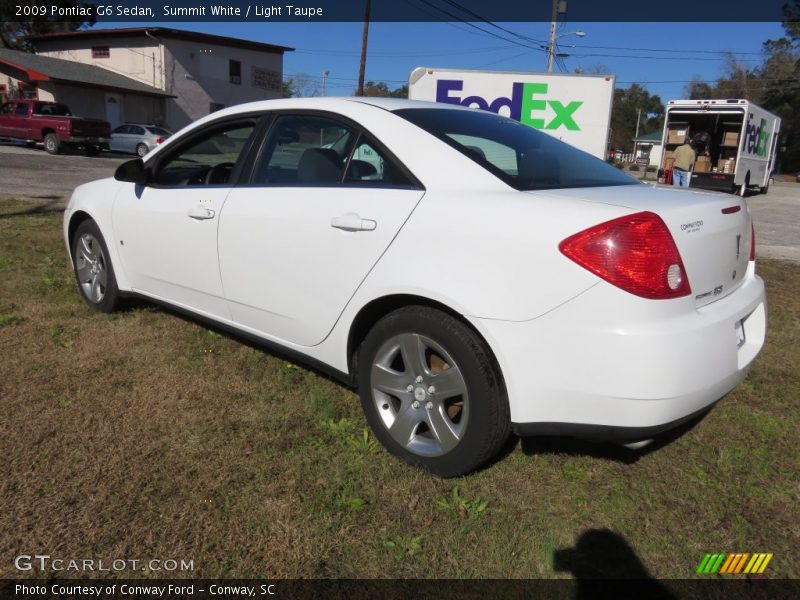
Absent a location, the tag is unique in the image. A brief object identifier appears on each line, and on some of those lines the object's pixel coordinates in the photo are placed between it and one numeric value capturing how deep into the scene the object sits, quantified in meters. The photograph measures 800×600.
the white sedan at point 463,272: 2.18
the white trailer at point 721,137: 18.74
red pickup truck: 23.30
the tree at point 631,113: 76.62
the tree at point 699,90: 67.25
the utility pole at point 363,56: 28.82
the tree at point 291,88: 65.31
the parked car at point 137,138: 25.48
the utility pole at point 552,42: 27.16
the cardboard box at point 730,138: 20.17
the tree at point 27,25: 48.00
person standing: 13.40
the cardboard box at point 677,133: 19.90
